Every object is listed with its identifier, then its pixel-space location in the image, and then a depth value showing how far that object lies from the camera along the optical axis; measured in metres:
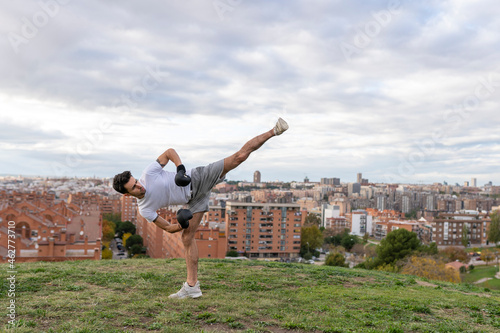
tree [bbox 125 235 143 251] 51.72
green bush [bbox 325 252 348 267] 43.80
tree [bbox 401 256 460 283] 23.95
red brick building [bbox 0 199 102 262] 20.78
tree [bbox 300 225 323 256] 61.59
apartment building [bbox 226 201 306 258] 58.19
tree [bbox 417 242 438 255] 36.05
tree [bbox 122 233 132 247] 54.22
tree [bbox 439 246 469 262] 52.75
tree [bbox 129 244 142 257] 47.59
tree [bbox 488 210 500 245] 70.44
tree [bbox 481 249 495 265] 53.95
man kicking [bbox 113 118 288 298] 5.38
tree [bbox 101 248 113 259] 41.03
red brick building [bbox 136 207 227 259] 34.16
